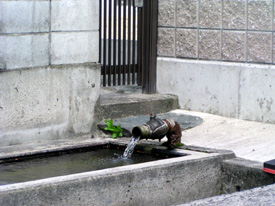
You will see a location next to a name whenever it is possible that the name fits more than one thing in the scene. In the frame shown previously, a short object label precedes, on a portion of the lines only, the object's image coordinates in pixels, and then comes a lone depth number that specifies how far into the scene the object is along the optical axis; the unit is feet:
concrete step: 34.19
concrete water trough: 21.61
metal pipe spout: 27.35
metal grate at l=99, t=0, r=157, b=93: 36.54
